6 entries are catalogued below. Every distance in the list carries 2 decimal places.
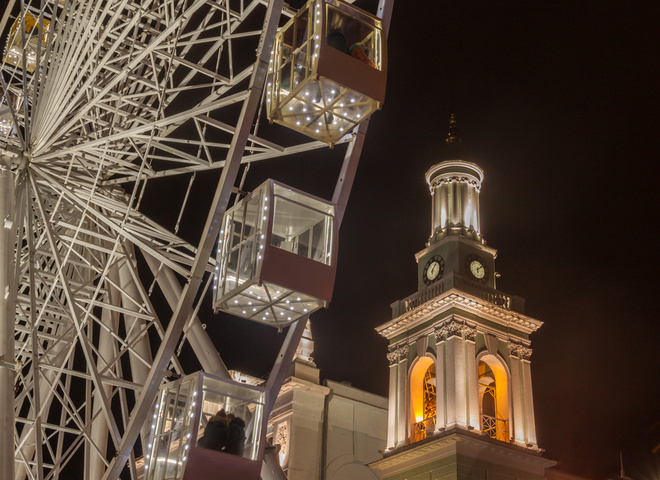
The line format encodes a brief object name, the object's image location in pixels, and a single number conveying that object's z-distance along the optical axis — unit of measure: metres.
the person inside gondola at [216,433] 15.96
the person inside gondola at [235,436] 16.20
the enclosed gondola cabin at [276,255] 16.22
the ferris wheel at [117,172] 16.53
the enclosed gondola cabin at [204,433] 15.77
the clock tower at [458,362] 35.97
